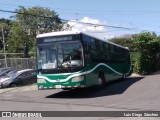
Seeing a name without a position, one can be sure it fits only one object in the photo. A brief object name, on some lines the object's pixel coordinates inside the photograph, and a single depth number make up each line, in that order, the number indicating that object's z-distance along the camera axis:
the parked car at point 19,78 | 15.31
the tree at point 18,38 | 42.75
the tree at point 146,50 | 21.24
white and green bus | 9.77
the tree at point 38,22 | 43.35
